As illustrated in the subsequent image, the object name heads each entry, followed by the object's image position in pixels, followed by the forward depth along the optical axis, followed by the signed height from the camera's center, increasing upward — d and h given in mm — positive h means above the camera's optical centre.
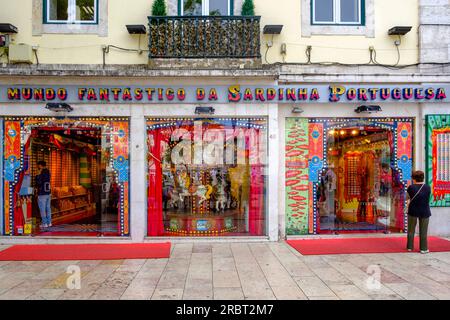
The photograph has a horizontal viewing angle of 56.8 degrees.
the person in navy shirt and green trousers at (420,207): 8172 -963
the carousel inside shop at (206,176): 9711 -414
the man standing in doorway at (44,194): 10211 -859
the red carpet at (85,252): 8035 -1898
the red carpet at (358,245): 8430 -1872
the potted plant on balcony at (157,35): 9359 +2799
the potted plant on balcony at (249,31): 9383 +2886
